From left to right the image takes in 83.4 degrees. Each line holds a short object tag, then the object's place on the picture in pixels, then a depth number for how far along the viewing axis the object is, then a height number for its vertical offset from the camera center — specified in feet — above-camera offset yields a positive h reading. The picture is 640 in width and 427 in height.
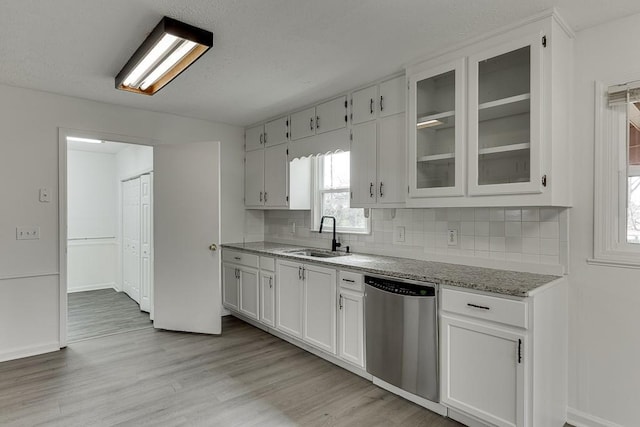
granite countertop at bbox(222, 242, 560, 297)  6.51 -1.31
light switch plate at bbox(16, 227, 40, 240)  10.69 -0.65
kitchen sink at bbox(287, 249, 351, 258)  11.76 -1.37
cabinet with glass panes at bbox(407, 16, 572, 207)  6.73 +1.90
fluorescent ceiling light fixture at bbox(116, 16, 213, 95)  6.97 +3.49
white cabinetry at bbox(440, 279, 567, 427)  6.09 -2.64
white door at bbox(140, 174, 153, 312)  14.87 -1.31
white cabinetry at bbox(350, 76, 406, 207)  9.39 +1.81
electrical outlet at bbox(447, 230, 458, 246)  9.14 -0.65
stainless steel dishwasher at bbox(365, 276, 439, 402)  7.40 -2.66
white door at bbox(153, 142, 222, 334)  12.69 -0.88
